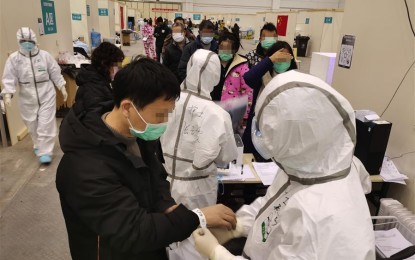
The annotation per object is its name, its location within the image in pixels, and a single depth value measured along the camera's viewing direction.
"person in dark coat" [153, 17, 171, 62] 7.63
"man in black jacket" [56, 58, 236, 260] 0.97
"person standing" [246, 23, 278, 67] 3.36
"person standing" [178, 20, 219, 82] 4.06
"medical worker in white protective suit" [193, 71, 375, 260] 0.92
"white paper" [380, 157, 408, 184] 2.32
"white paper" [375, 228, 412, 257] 1.79
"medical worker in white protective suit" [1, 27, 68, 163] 3.69
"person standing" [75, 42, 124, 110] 2.61
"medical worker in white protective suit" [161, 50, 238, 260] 1.98
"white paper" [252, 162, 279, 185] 2.26
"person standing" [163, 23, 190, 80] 4.64
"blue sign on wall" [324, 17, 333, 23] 11.47
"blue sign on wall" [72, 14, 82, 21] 8.36
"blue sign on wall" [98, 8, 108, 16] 10.54
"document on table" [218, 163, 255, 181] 2.30
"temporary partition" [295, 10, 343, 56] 11.37
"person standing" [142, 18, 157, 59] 7.58
